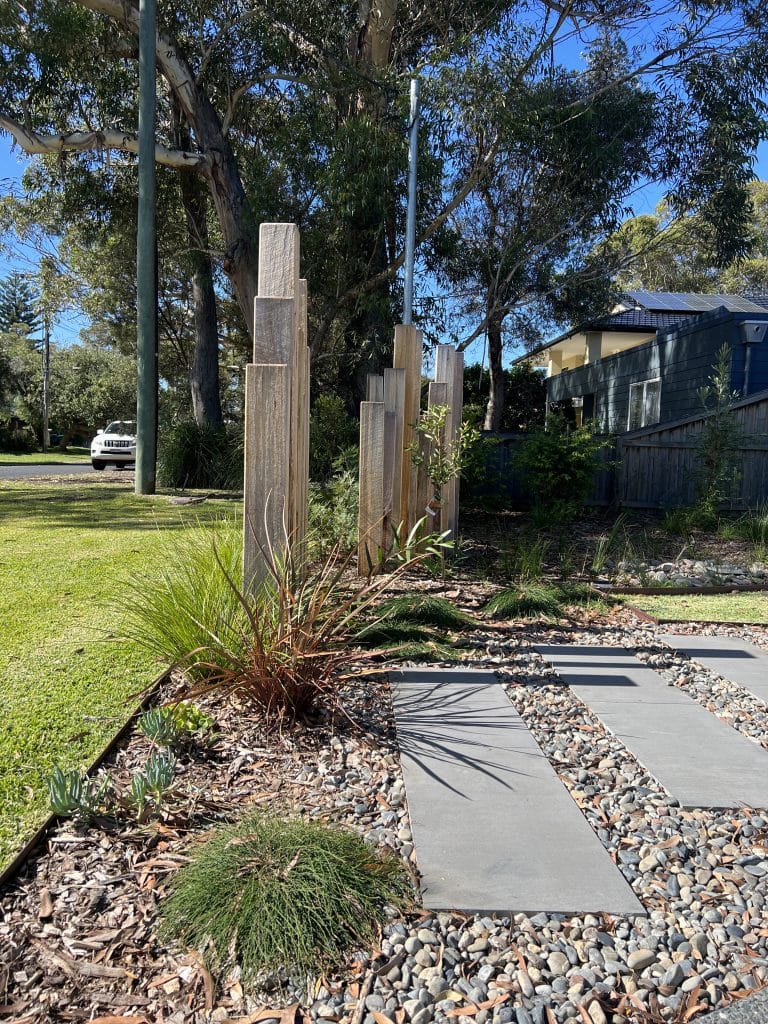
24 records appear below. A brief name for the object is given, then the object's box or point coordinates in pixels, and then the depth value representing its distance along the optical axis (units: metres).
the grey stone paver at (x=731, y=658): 4.05
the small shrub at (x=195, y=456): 13.37
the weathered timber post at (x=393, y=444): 6.02
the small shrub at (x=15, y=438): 34.31
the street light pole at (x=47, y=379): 36.91
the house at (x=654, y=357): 13.04
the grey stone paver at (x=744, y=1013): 1.65
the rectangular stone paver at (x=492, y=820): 2.07
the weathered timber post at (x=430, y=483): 6.47
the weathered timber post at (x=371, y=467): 5.73
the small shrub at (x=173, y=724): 2.75
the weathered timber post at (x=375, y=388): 6.05
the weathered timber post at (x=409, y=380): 6.50
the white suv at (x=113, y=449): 21.45
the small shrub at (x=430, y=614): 4.80
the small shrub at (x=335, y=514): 6.19
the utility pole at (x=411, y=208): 10.58
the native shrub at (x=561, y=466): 9.77
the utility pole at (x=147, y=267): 11.22
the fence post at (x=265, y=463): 3.76
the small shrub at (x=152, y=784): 2.32
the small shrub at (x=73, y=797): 2.27
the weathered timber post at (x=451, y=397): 6.59
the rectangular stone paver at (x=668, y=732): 2.78
